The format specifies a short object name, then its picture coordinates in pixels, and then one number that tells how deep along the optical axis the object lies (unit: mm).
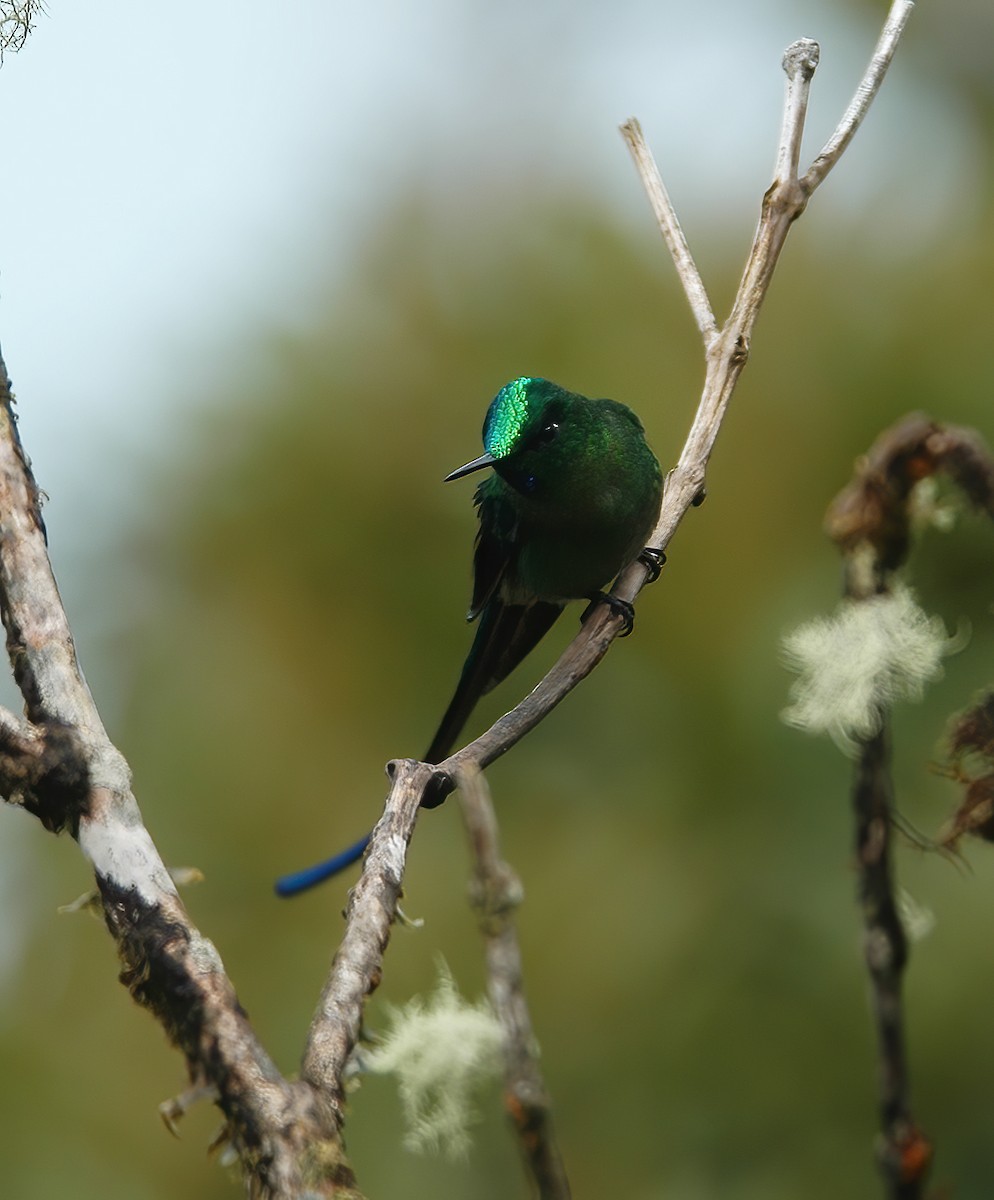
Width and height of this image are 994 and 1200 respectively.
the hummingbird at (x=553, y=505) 5473
